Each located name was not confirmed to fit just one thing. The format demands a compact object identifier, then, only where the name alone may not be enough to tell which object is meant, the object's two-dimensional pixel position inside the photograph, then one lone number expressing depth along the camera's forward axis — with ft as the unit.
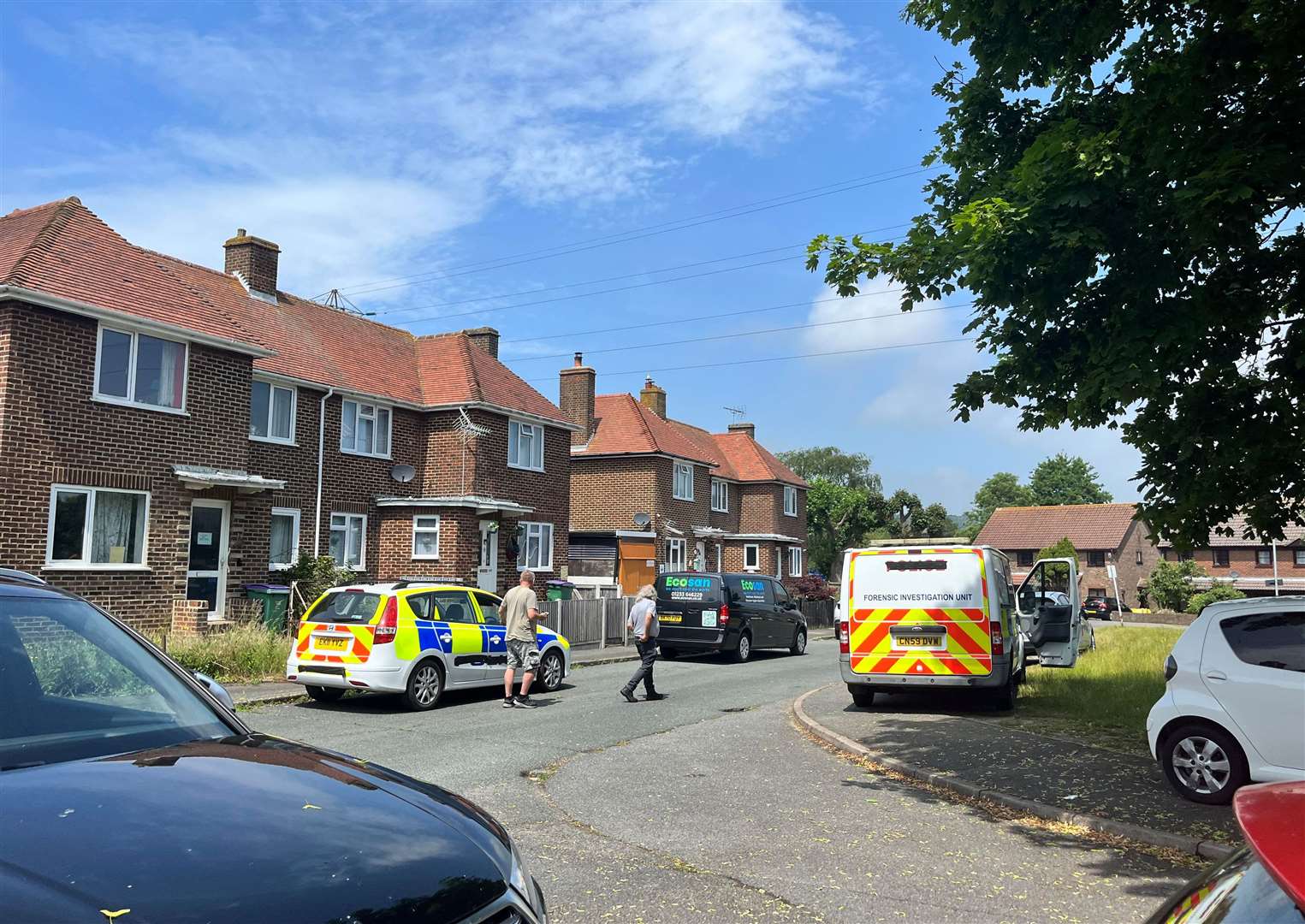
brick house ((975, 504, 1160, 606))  236.02
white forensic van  40.64
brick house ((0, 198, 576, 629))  53.47
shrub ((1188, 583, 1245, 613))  156.25
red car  5.51
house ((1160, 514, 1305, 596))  217.56
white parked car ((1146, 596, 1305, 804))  24.21
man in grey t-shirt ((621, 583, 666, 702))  45.65
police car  40.75
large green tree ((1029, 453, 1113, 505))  379.76
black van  70.18
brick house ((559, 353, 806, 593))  115.85
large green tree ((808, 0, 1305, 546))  23.22
